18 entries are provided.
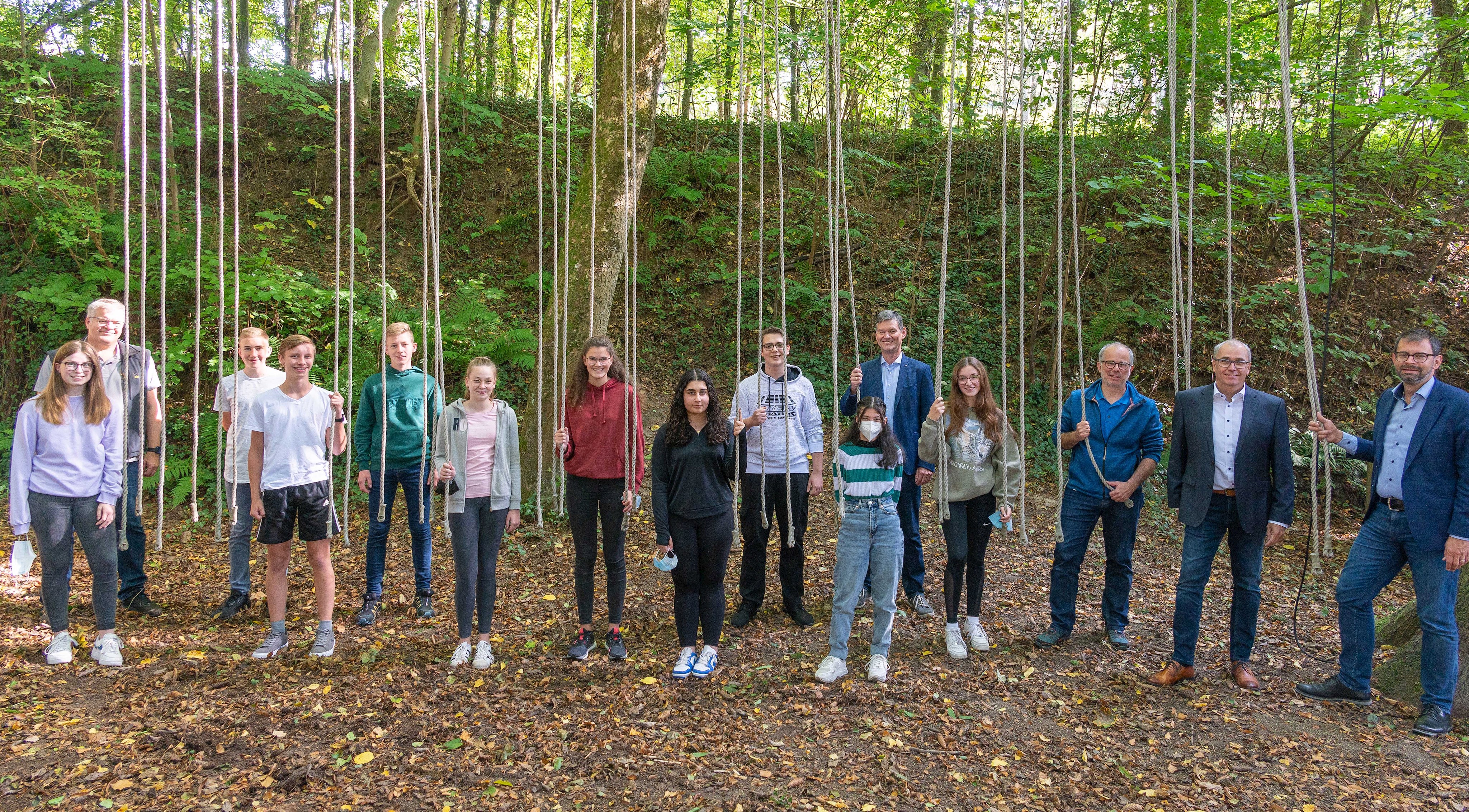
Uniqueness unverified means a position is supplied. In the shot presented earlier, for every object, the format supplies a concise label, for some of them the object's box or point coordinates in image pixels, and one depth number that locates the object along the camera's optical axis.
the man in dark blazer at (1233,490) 3.40
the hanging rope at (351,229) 2.92
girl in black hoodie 3.38
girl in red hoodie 3.56
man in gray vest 3.43
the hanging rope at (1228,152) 3.13
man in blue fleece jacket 3.78
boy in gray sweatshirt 3.94
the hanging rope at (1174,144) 3.32
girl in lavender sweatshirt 3.33
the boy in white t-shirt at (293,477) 3.44
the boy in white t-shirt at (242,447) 3.73
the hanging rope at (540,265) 3.36
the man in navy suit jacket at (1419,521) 3.05
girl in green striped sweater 3.44
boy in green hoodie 4.00
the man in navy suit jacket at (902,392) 3.99
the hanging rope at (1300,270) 2.82
